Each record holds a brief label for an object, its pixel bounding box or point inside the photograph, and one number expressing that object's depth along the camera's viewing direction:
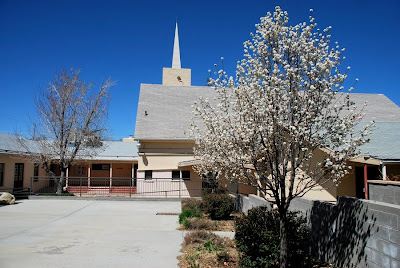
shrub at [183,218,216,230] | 10.35
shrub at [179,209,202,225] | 11.92
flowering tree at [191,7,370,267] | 4.97
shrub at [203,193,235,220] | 12.52
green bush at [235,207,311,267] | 5.79
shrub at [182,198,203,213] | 13.30
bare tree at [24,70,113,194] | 20.83
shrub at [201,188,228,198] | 14.87
